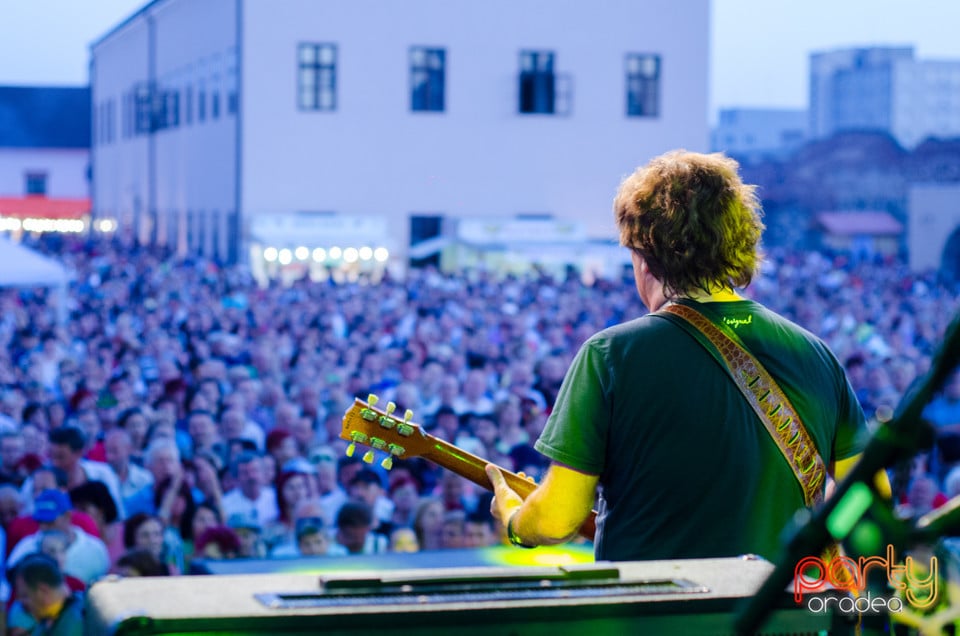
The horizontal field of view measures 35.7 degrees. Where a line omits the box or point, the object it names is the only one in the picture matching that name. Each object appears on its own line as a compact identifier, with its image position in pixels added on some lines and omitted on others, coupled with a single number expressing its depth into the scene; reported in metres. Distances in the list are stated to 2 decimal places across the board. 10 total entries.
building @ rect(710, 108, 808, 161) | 118.38
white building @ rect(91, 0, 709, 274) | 36.88
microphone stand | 1.55
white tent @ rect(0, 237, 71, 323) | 16.70
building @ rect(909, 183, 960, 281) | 49.53
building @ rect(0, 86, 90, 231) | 79.50
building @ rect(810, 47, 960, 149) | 95.49
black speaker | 1.93
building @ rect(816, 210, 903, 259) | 63.47
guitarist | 2.84
